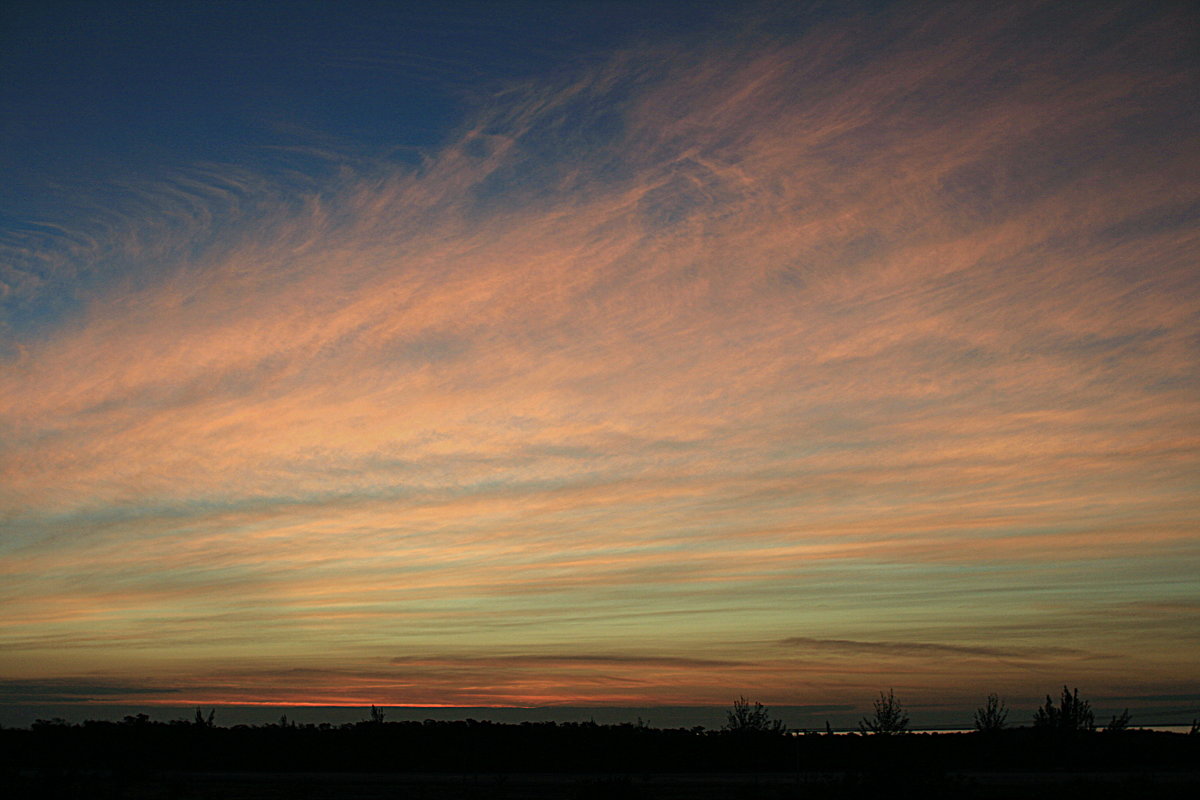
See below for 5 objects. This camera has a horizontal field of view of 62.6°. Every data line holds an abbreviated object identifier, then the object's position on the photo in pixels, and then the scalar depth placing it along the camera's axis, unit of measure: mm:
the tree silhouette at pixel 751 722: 55512
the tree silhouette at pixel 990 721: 52906
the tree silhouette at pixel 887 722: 54188
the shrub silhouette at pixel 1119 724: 48188
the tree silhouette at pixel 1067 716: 50312
